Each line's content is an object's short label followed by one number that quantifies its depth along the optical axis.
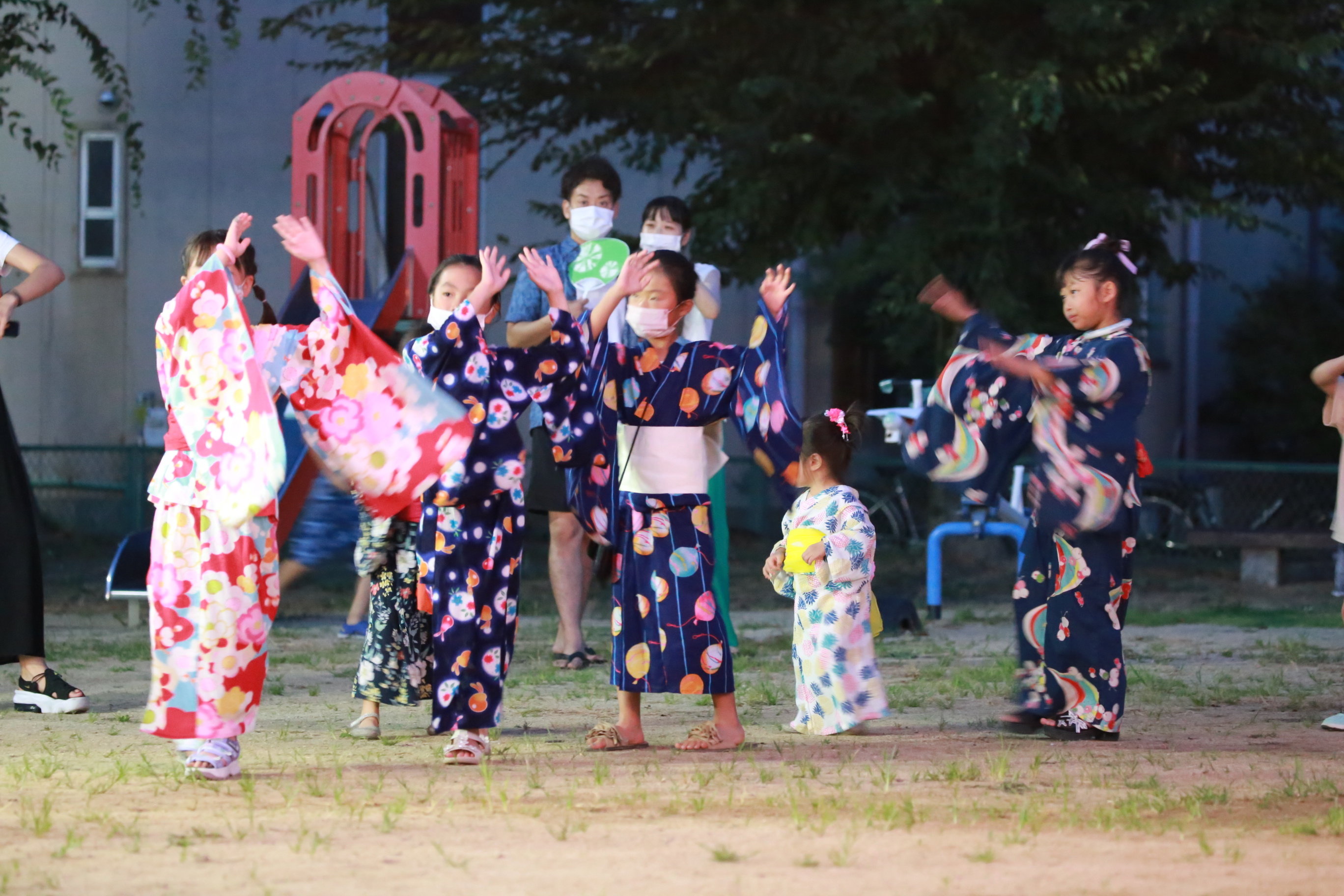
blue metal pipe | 17.84
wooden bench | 22.11
